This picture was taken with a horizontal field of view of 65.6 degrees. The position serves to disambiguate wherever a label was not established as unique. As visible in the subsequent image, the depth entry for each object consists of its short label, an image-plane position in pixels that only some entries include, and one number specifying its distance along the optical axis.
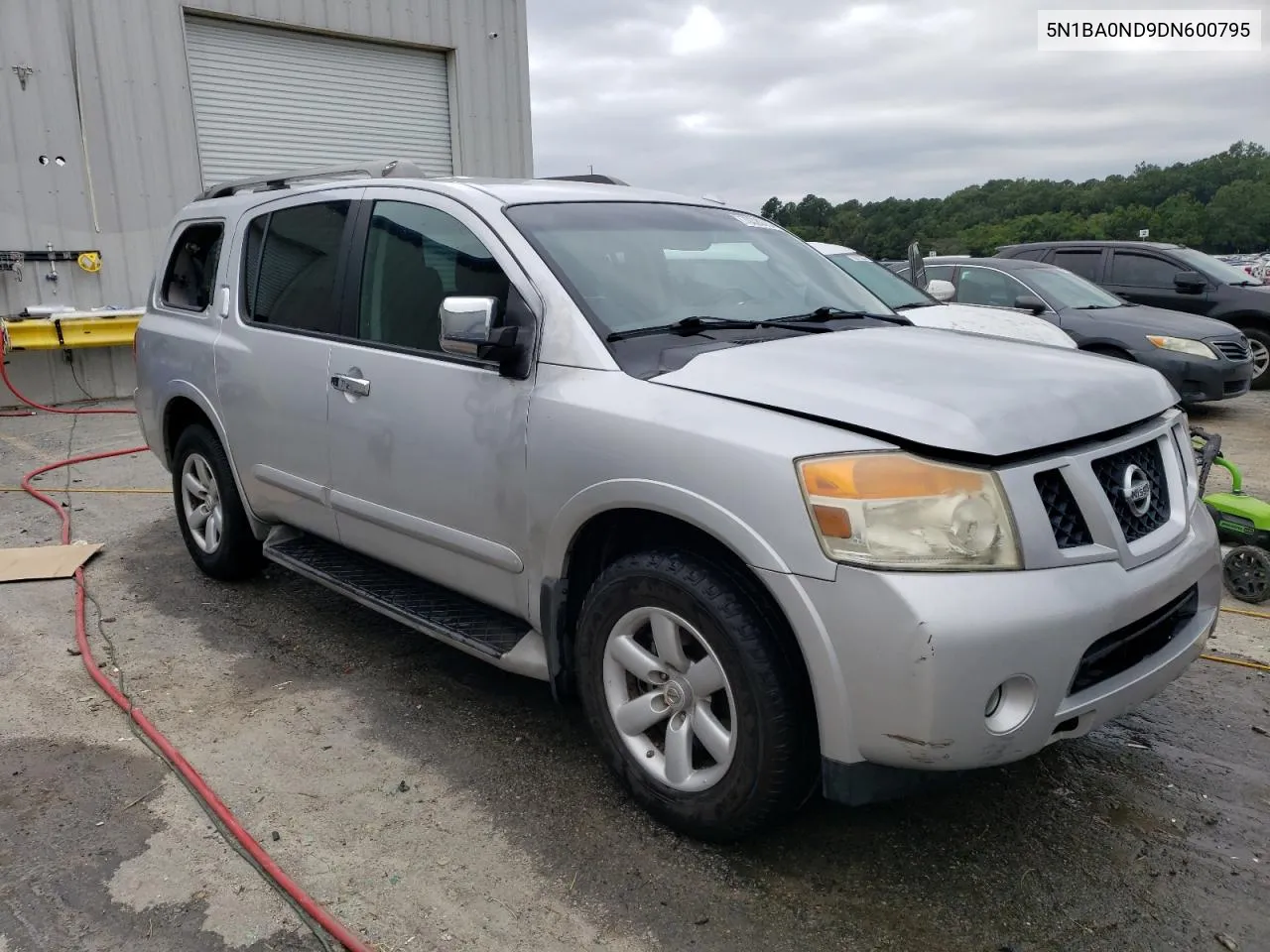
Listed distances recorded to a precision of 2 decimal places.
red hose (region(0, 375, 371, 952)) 2.35
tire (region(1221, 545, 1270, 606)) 4.34
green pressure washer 4.34
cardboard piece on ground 4.96
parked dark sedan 8.65
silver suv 2.20
